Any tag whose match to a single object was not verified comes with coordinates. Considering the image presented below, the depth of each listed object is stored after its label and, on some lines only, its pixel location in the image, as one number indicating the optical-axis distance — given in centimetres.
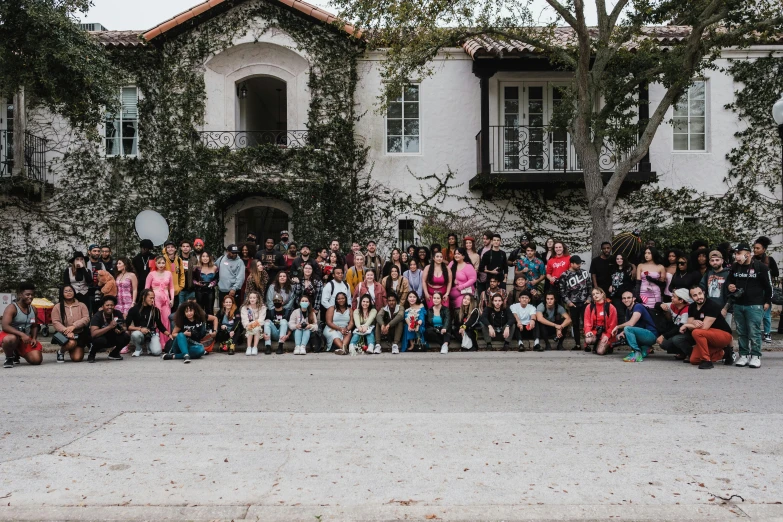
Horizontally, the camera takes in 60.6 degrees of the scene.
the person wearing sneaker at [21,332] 1062
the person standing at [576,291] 1214
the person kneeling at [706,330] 1002
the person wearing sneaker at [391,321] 1199
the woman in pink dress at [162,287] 1198
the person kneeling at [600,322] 1130
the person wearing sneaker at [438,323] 1214
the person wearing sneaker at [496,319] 1212
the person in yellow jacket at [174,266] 1229
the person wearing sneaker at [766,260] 1152
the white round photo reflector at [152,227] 1480
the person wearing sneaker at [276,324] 1201
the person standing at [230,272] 1268
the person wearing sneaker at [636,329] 1073
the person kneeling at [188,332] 1116
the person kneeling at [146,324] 1173
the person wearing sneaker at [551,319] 1201
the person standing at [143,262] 1290
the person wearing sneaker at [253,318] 1181
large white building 1742
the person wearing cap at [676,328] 1045
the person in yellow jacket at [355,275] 1298
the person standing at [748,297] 1005
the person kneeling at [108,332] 1113
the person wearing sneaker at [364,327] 1192
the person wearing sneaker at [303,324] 1198
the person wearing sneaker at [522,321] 1205
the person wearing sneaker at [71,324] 1105
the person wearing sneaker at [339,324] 1202
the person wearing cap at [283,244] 1412
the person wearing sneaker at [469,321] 1216
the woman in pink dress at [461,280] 1251
